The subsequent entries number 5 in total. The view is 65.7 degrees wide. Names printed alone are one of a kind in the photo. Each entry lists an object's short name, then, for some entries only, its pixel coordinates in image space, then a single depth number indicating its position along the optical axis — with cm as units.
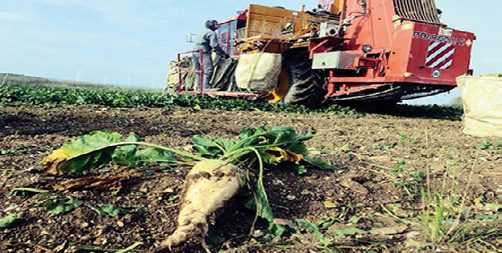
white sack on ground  522
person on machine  1074
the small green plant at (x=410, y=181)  265
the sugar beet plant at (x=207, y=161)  197
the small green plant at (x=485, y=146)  444
